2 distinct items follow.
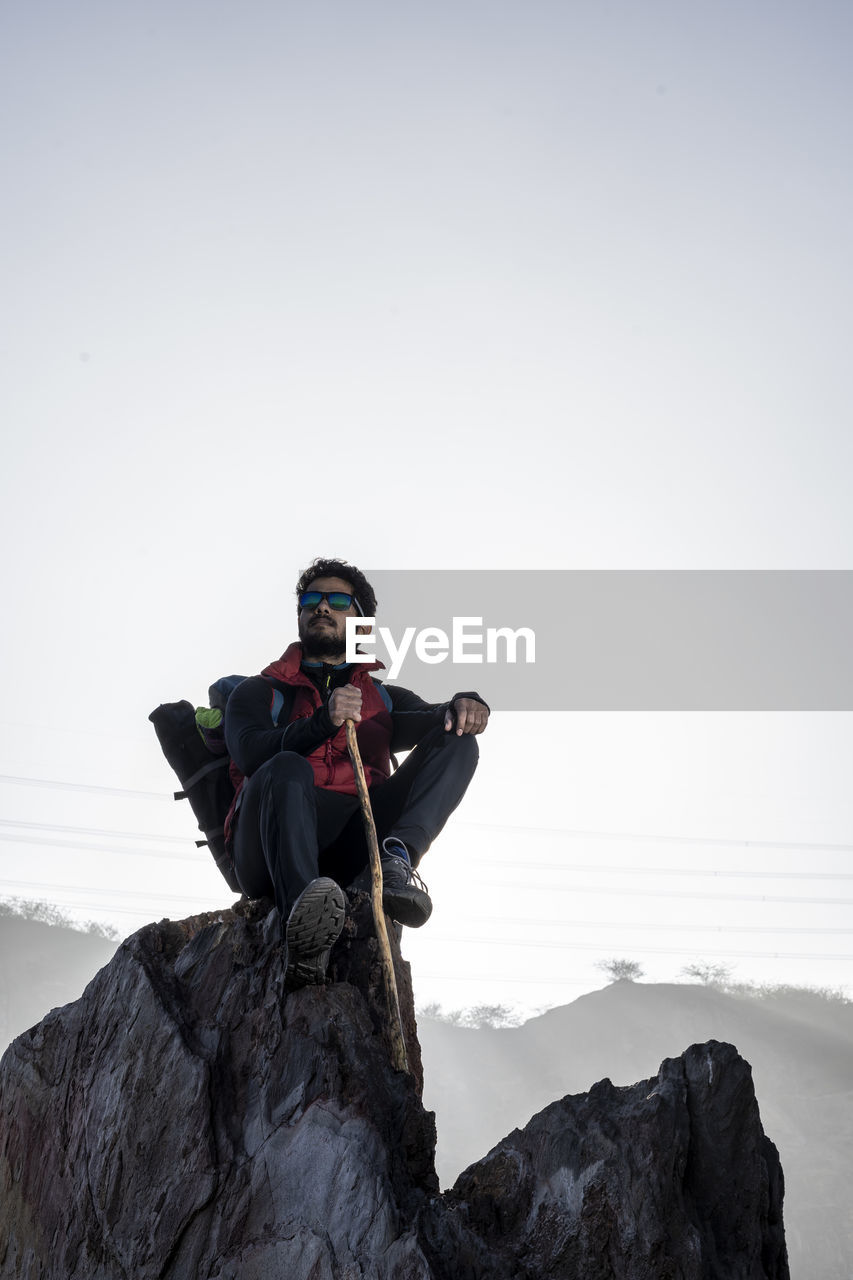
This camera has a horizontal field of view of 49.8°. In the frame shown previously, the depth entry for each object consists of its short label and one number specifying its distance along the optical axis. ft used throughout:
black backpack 19.85
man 15.20
